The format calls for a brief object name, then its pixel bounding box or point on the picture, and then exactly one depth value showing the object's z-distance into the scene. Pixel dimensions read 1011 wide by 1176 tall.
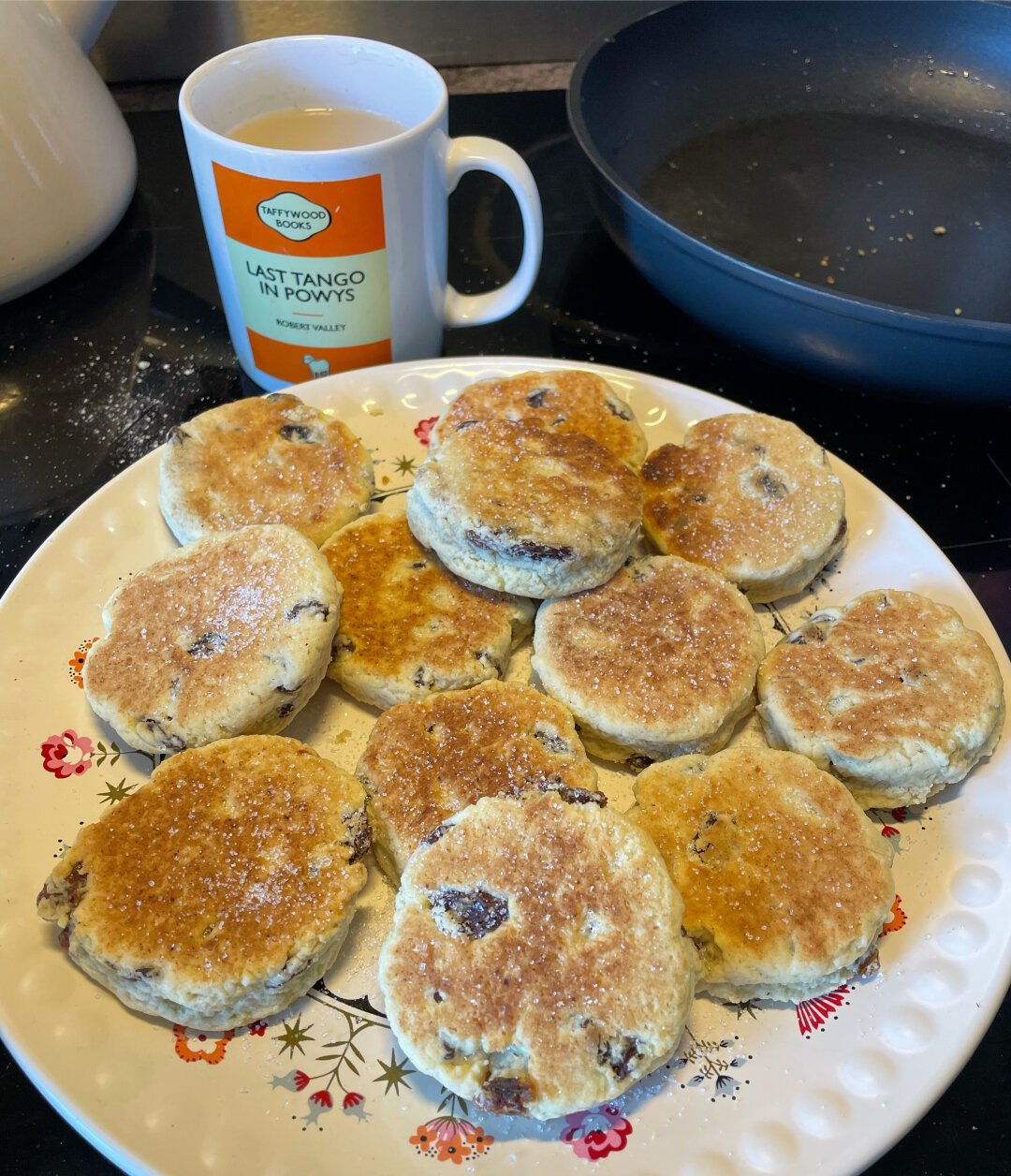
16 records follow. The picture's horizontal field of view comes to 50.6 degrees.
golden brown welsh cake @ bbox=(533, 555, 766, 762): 0.29
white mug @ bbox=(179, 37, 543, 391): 0.32
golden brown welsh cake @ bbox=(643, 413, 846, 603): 0.32
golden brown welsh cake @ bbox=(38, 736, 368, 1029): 0.24
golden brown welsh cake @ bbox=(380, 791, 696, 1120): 0.23
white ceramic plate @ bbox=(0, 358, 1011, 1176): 0.23
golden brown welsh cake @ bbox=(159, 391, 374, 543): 0.32
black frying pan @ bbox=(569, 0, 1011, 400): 0.37
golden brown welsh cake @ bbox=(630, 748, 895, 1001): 0.25
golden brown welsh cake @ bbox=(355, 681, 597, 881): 0.27
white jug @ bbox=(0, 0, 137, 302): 0.37
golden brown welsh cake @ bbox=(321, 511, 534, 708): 0.30
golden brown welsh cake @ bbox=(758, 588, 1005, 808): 0.28
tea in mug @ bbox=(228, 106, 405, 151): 0.35
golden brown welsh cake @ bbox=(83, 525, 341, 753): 0.28
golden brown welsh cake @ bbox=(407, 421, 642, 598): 0.29
